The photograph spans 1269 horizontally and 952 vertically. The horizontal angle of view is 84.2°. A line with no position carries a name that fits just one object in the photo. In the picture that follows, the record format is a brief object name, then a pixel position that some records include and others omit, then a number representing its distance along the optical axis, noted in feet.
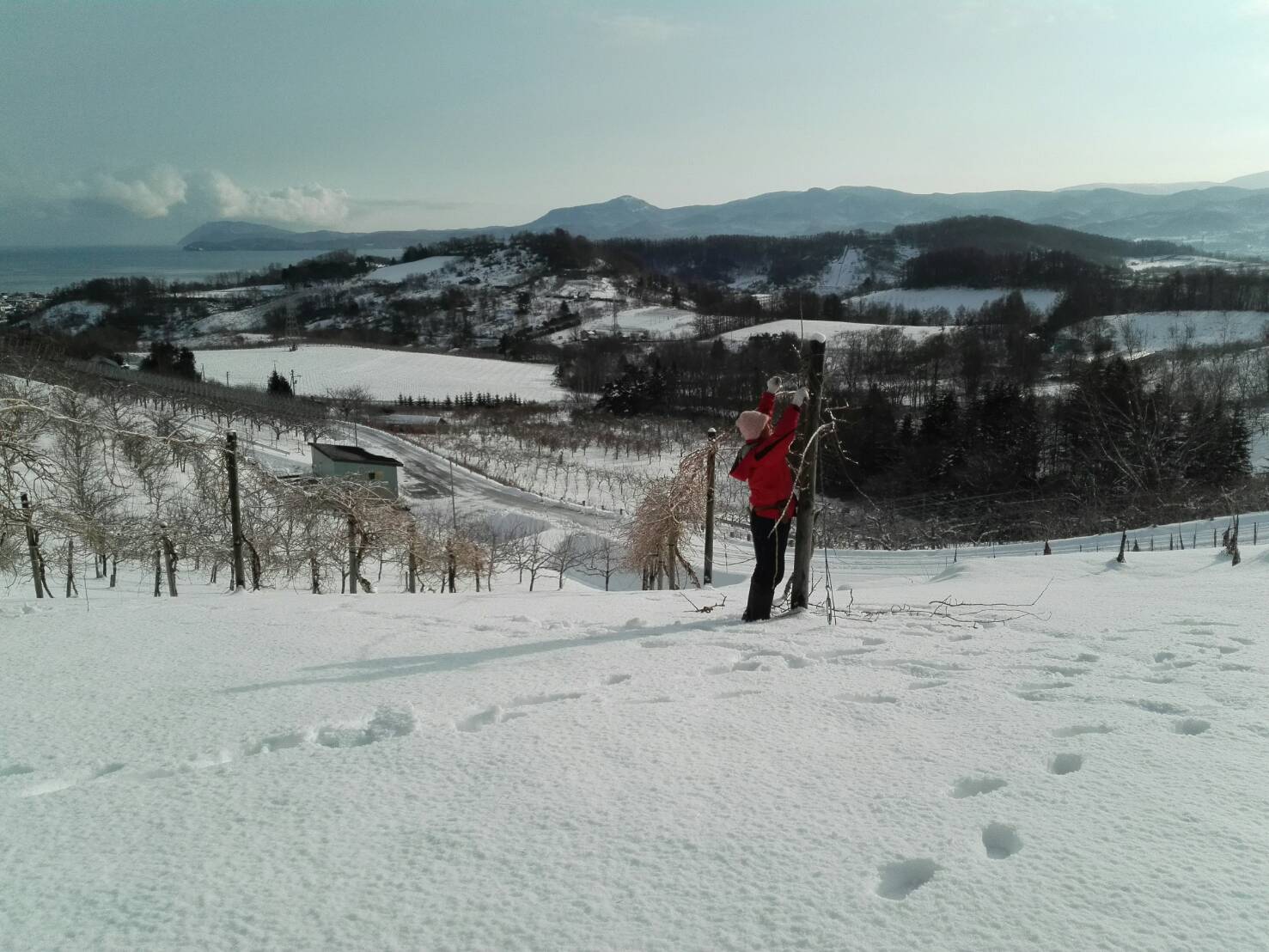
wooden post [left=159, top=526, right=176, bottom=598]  38.93
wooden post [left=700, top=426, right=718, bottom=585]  35.87
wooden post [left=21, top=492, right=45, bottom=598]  23.24
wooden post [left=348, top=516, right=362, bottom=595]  42.80
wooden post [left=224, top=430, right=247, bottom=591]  32.63
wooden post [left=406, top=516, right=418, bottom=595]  51.84
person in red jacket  17.11
